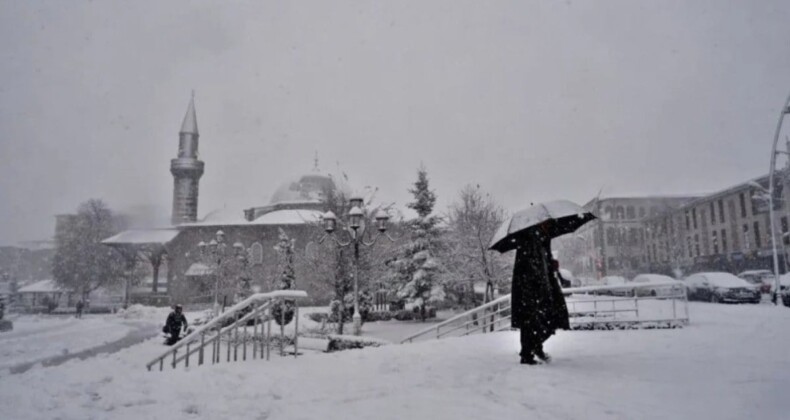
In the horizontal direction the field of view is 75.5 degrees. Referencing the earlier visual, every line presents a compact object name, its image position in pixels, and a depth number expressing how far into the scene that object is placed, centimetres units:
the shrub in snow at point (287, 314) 1966
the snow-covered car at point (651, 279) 2741
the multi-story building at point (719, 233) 3997
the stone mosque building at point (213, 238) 4362
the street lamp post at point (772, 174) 1977
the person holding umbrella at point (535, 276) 641
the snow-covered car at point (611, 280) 3587
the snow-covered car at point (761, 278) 2834
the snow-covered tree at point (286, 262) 2695
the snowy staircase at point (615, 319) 1172
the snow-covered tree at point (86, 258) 4653
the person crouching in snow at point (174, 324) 1617
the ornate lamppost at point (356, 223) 1455
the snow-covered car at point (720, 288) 2314
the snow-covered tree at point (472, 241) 2630
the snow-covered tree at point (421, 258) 2834
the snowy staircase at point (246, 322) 726
